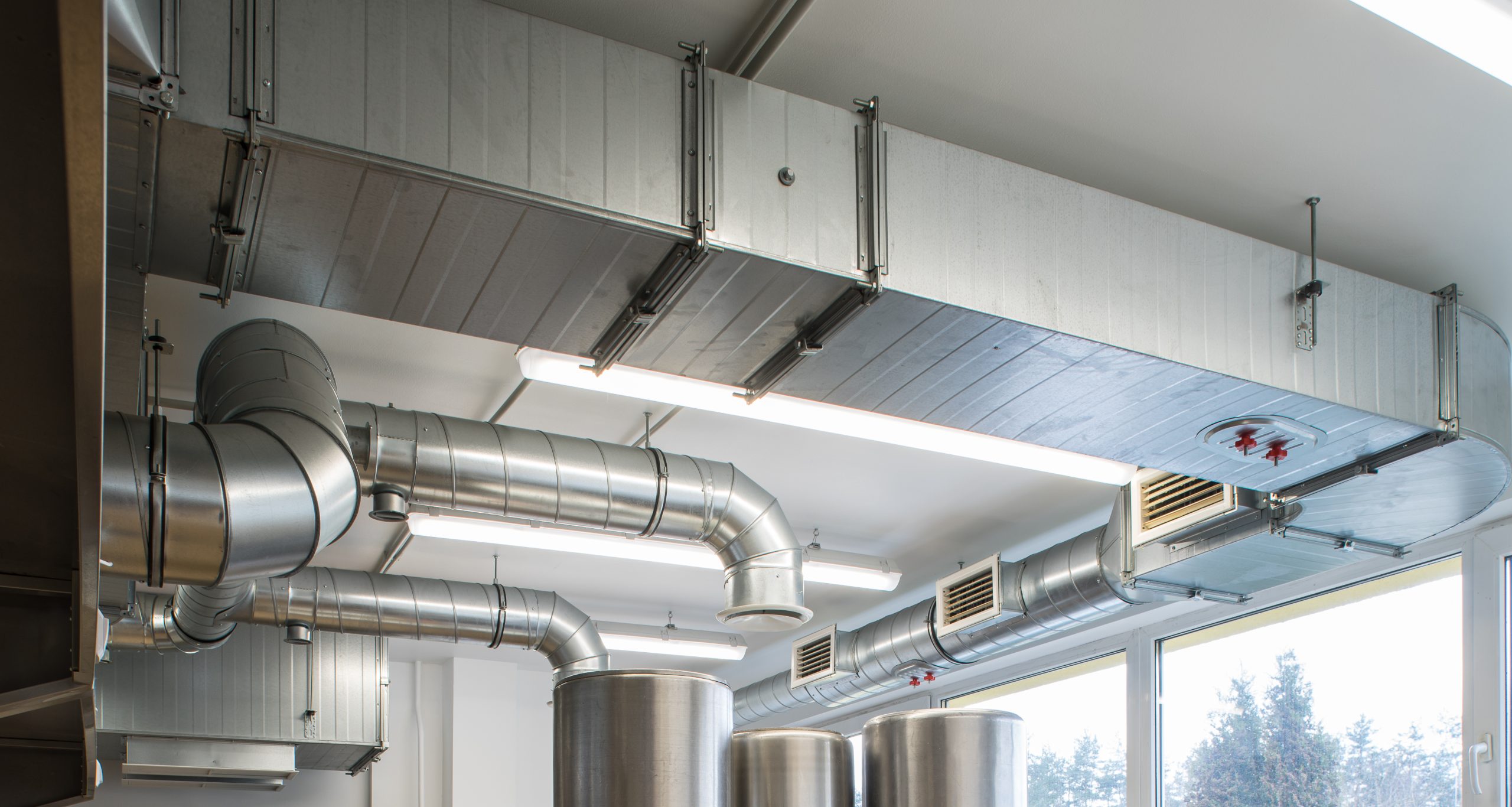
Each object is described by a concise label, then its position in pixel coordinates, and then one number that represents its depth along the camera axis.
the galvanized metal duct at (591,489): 4.19
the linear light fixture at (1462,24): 2.27
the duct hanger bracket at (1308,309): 3.36
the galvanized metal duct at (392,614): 5.98
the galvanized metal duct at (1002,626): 5.14
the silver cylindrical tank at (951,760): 3.53
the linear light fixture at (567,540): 5.22
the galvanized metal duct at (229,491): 2.83
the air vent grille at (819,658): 7.44
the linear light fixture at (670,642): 7.60
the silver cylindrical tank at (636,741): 3.02
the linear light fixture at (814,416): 3.61
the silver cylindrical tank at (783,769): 3.46
